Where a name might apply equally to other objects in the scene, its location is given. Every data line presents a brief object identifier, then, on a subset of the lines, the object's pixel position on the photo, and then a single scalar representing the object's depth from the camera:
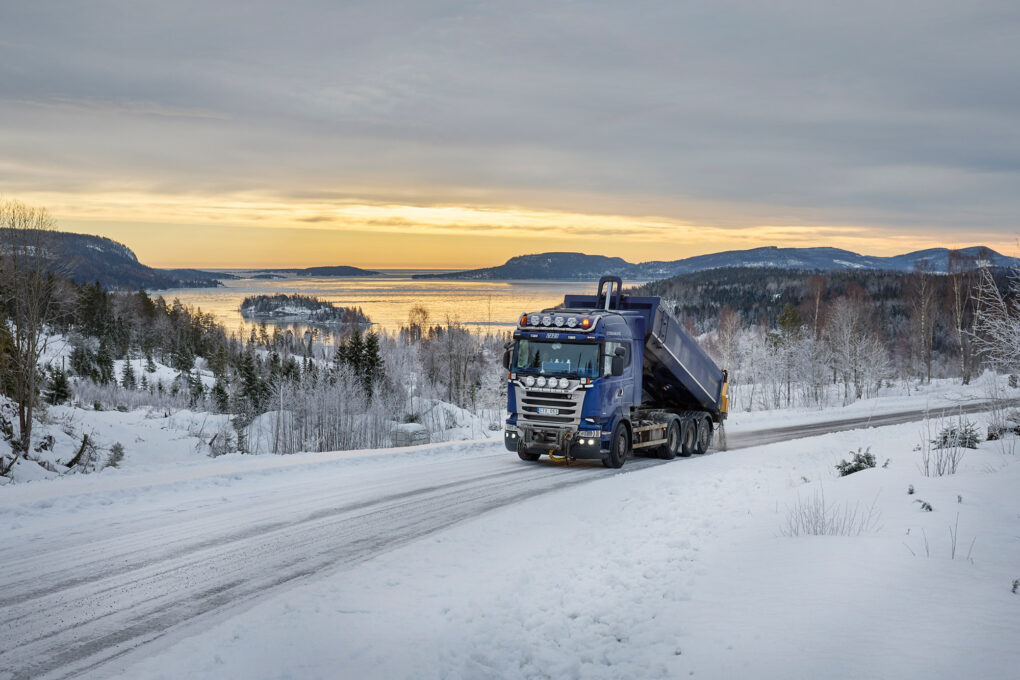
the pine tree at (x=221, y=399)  78.31
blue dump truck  16.23
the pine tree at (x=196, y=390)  84.20
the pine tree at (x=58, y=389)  49.57
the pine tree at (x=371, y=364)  68.94
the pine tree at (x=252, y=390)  72.69
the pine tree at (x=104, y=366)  86.16
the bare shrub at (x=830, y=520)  8.15
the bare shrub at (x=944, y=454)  11.26
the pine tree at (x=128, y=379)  88.81
